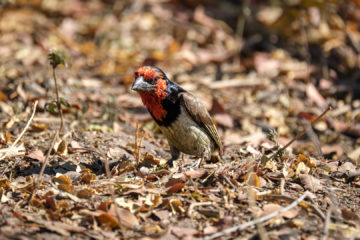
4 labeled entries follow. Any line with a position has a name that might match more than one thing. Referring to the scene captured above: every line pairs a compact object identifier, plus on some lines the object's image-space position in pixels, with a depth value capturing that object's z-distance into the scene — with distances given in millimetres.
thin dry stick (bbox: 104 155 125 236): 5712
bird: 8727
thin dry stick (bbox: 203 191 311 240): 5687
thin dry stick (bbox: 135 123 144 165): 8235
